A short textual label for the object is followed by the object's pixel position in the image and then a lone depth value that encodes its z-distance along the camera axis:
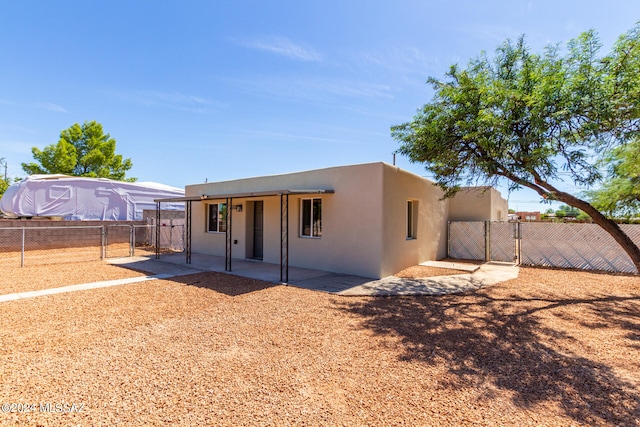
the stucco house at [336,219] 8.36
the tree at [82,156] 23.14
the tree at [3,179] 25.44
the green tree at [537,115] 5.67
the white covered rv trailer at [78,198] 15.85
